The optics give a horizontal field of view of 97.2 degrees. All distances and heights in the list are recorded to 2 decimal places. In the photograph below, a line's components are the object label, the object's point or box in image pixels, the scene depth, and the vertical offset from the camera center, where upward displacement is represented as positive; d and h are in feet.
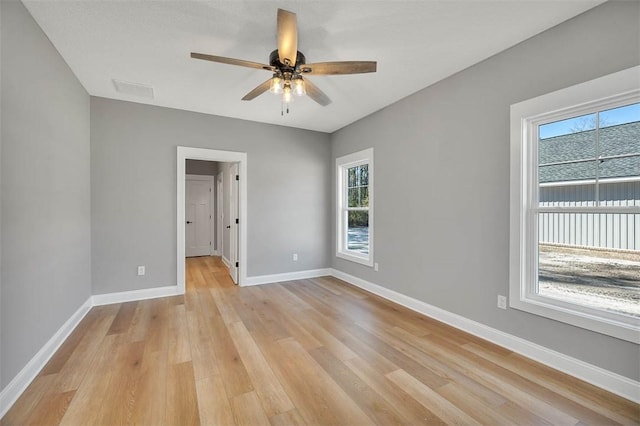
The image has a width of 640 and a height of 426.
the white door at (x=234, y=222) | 15.33 -0.66
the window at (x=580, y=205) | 6.27 +0.14
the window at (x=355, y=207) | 14.08 +0.19
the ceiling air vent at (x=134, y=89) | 10.44 +4.67
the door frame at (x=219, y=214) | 22.10 -0.34
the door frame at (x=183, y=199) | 13.24 +0.53
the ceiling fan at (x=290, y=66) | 6.05 +3.50
